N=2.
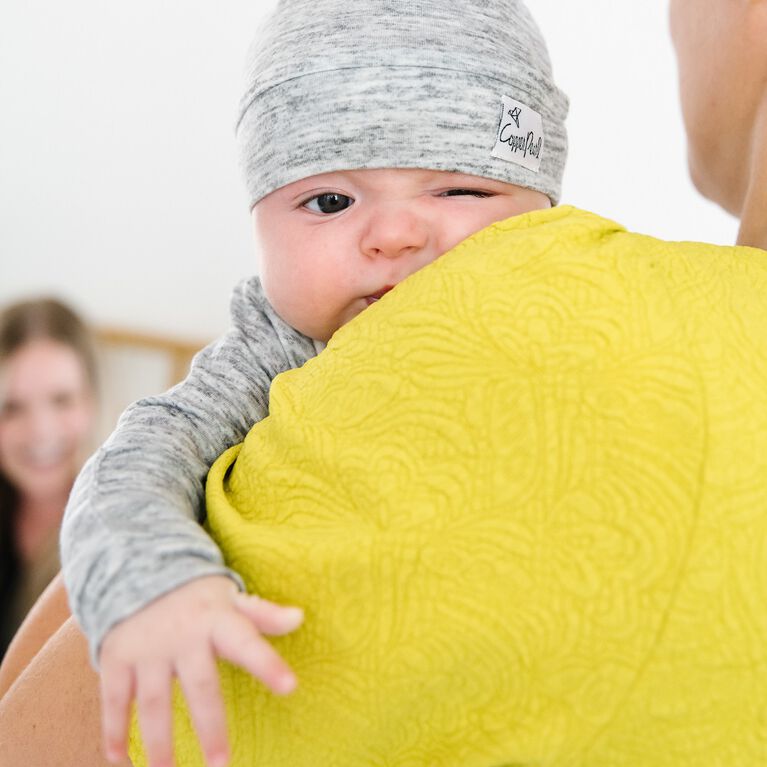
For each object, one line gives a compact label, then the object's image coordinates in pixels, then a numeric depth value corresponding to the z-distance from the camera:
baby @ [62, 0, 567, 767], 0.76
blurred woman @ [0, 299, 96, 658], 2.75
